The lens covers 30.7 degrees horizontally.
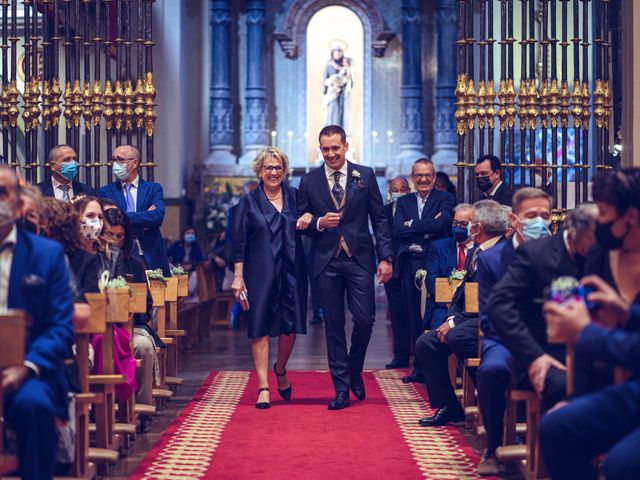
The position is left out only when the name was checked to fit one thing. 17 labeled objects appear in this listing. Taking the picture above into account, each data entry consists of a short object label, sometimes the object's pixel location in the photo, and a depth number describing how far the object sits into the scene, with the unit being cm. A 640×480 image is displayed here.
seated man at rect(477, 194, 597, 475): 556
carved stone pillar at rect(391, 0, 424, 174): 1831
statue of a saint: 1852
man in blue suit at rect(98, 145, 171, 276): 850
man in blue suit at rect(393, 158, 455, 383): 936
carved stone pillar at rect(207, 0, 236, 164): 1836
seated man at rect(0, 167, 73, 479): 427
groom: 782
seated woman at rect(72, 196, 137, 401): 631
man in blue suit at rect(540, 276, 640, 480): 402
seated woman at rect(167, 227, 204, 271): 1440
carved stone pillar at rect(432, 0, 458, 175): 1819
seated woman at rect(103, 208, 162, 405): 695
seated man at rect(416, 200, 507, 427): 677
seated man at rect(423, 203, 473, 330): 816
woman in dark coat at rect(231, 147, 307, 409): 788
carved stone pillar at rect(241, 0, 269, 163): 1841
